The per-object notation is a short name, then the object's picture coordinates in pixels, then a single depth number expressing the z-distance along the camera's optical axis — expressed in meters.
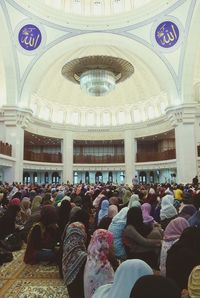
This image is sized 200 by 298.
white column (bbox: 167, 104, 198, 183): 14.19
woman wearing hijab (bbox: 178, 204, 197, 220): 4.54
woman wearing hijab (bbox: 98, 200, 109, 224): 5.60
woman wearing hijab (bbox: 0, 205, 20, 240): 4.92
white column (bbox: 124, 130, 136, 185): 19.78
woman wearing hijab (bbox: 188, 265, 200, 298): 1.80
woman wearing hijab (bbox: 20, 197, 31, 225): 6.62
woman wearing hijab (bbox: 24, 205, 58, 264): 4.30
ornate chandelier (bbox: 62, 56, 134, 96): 13.45
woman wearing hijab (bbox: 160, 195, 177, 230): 4.91
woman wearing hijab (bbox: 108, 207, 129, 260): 3.71
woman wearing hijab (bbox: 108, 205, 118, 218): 5.17
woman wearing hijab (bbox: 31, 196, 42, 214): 6.81
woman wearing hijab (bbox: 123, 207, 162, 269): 3.51
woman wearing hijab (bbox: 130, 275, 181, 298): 1.24
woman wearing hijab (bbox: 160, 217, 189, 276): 3.05
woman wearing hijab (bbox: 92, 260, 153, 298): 1.59
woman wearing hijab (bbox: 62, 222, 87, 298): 2.65
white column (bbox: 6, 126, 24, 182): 14.36
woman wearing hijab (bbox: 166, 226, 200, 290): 2.24
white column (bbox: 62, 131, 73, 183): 19.78
